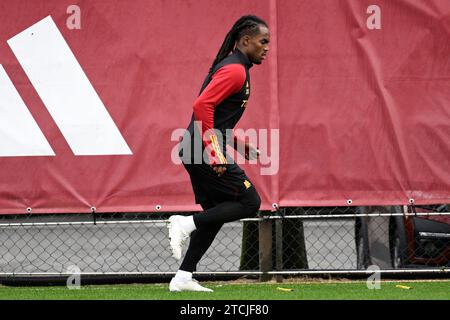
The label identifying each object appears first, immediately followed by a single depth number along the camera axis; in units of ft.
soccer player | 45.09
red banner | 52.75
